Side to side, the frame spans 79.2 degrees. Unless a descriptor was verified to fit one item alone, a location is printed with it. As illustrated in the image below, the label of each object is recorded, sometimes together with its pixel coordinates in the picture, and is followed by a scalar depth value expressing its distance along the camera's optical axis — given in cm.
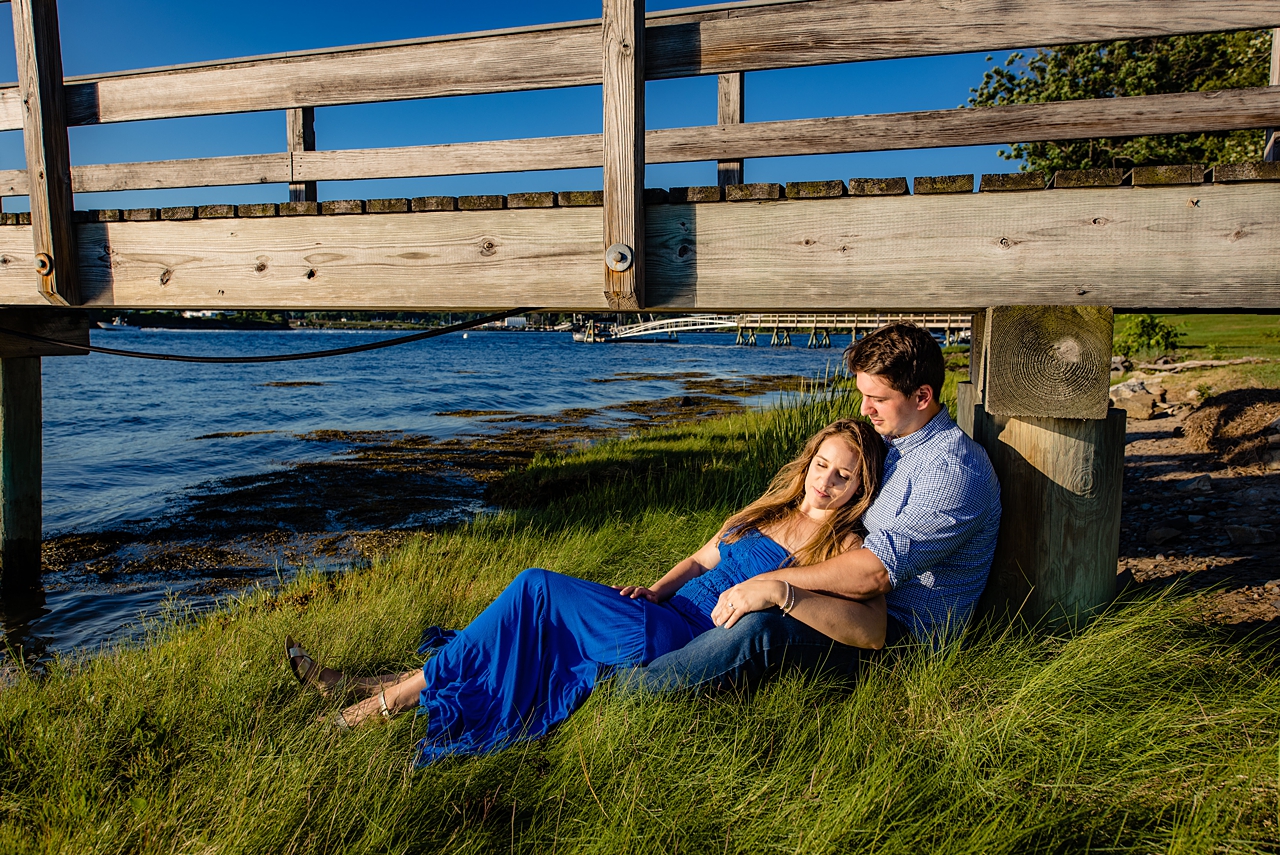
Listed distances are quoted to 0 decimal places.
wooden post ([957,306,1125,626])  297
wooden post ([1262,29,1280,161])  293
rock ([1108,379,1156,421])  1134
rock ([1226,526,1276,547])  528
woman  269
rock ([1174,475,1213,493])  678
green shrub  1742
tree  1407
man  265
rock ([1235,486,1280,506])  598
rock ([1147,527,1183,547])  575
